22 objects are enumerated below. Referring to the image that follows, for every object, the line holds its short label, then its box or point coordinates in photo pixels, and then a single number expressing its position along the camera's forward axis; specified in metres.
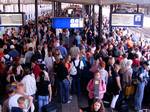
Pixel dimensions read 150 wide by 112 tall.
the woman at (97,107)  7.82
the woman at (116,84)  11.00
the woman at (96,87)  10.11
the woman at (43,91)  9.88
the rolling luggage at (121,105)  11.38
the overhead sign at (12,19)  16.28
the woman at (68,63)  11.80
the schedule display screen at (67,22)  16.82
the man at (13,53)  13.72
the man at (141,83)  11.34
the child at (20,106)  7.76
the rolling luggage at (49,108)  9.59
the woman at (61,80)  11.38
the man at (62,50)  15.12
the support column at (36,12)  17.78
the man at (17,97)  7.87
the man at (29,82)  9.73
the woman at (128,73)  11.48
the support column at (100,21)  14.67
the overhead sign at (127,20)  15.06
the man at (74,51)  14.58
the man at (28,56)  13.44
